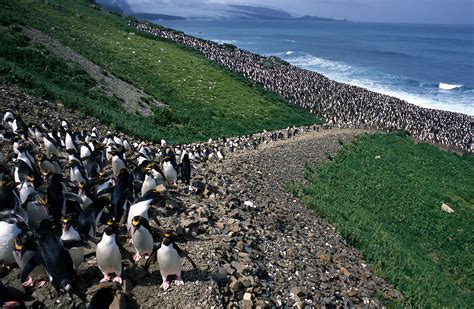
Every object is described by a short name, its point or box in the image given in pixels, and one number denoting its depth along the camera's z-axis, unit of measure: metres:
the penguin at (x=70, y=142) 13.66
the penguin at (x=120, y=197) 8.04
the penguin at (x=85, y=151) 12.98
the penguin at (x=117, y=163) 11.27
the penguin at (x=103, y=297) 5.01
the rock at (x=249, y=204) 12.04
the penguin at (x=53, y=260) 5.73
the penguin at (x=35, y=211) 7.57
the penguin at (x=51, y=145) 12.78
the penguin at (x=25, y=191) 8.14
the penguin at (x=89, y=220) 7.04
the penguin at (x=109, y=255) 6.07
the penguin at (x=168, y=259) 6.27
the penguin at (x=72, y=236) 6.32
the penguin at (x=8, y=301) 4.77
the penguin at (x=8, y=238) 6.32
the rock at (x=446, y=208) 22.04
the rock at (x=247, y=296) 7.09
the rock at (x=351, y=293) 9.52
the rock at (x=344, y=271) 10.61
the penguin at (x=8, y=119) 14.37
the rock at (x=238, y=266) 7.78
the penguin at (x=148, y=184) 9.45
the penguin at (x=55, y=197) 7.45
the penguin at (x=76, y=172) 10.14
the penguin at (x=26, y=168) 8.72
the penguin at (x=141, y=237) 6.62
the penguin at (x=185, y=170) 12.21
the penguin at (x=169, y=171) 11.45
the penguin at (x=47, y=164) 10.23
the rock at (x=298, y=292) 8.11
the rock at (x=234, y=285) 7.06
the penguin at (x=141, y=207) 7.69
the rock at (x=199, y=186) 11.46
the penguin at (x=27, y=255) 6.00
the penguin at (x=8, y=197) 7.48
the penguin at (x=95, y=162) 10.78
